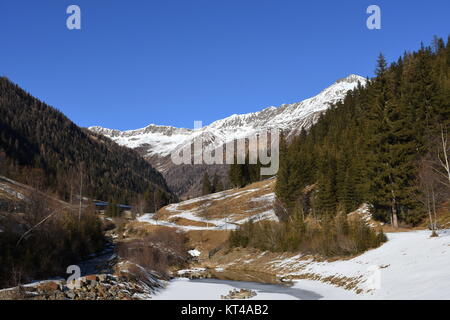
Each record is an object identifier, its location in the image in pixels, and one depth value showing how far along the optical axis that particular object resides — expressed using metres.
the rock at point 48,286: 21.14
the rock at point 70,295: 21.02
